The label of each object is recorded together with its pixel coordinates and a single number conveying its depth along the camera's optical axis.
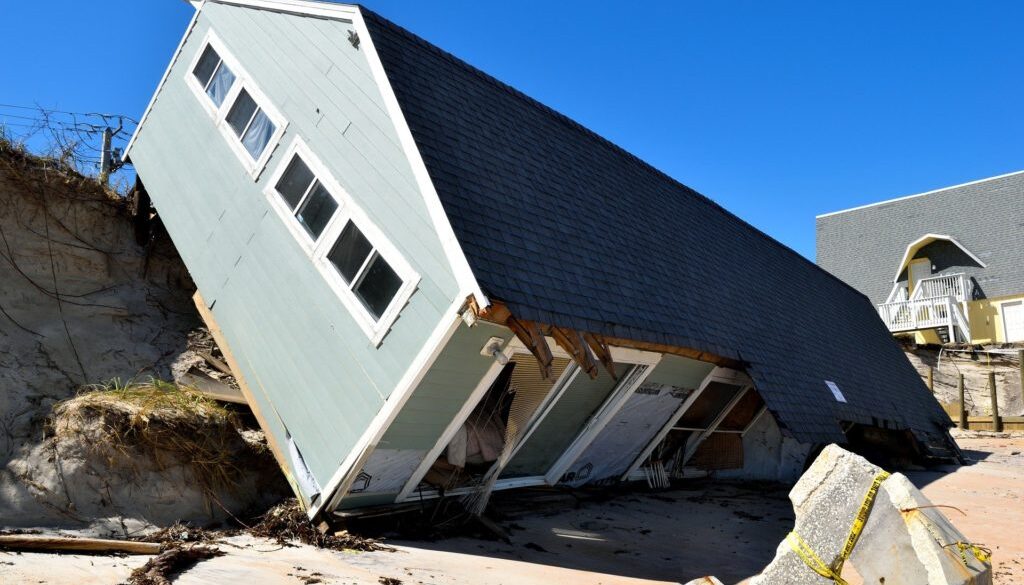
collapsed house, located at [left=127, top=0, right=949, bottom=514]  7.71
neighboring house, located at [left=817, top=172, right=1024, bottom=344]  30.73
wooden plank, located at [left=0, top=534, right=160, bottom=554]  6.09
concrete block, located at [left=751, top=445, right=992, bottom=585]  4.62
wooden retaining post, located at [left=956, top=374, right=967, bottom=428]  24.08
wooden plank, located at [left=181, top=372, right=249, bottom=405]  9.66
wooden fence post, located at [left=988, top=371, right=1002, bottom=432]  23.25
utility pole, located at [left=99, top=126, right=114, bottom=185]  13.11
